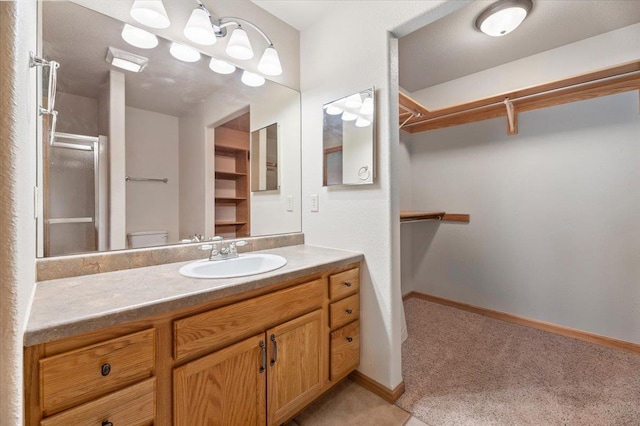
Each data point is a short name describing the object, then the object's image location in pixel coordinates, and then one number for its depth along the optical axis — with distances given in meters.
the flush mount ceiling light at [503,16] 1.66
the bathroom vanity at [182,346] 0.72
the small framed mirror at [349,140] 1.59
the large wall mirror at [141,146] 1.16
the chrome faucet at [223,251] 1.50
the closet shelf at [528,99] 1.85
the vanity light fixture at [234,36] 1.38
